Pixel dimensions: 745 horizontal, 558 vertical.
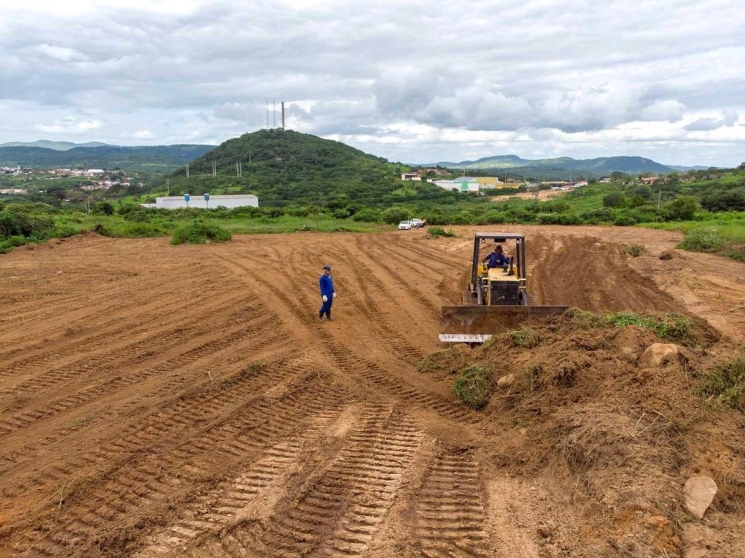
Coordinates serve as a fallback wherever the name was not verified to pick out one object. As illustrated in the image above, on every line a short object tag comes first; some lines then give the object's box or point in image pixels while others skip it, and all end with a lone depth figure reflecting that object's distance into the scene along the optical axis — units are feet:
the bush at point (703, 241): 79.36
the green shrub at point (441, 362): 30.55
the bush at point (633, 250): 77.46
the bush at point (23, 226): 88.07
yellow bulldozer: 35.01
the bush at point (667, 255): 71.31
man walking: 42.39
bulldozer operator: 42.11
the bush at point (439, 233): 108.47
